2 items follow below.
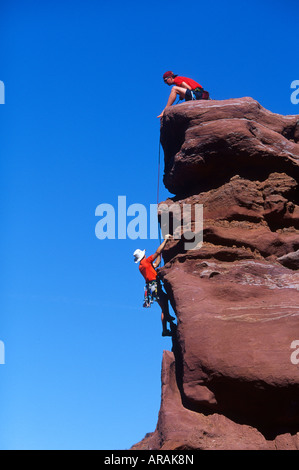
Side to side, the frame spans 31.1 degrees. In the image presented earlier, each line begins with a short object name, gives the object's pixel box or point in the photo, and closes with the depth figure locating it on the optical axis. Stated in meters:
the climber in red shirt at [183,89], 18.44
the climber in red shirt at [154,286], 17.14
